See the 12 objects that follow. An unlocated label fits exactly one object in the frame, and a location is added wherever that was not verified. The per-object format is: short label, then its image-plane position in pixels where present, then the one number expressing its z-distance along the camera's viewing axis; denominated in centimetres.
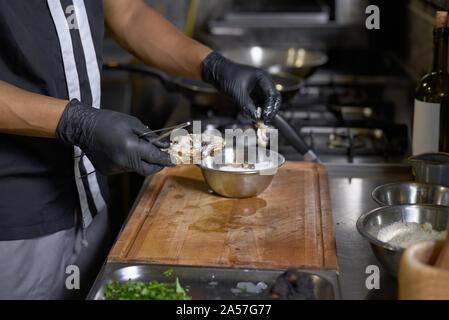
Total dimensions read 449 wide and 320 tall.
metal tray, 113
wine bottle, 152
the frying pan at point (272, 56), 256
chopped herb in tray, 108
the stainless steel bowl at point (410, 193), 136
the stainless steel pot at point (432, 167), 145
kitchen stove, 188
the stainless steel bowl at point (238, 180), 151
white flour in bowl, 116
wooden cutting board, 126
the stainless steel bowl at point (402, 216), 120
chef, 129
